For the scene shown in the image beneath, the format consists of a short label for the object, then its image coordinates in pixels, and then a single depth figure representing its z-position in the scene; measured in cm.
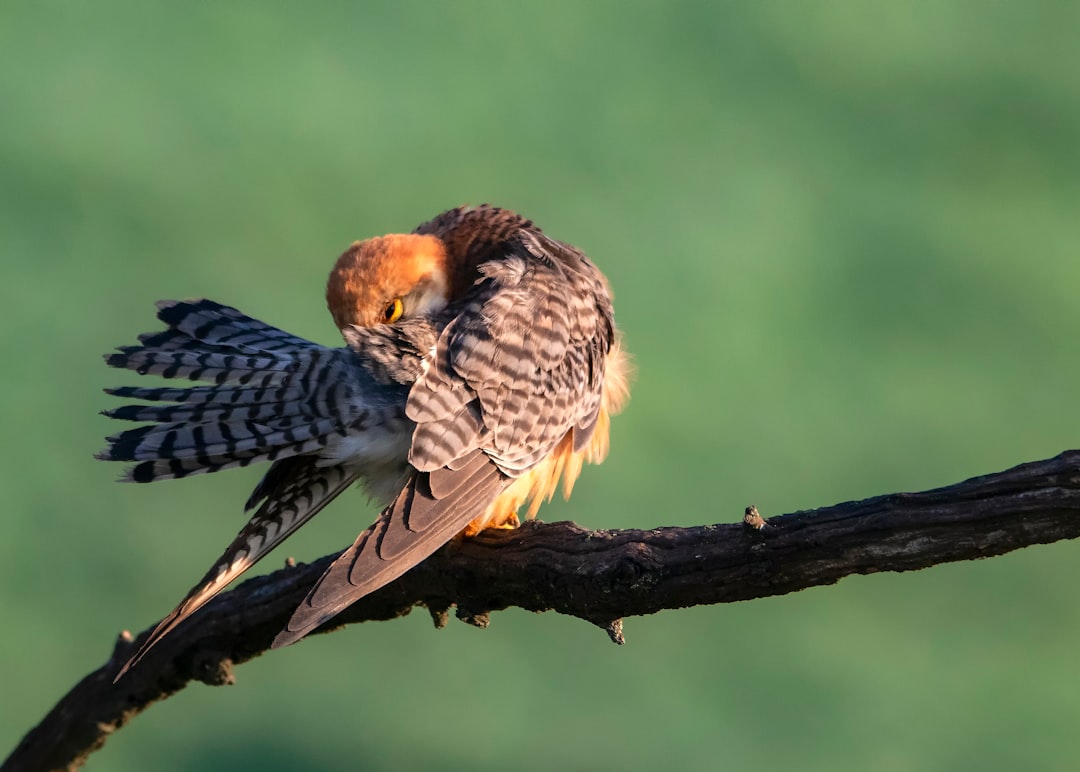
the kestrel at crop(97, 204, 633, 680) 784
